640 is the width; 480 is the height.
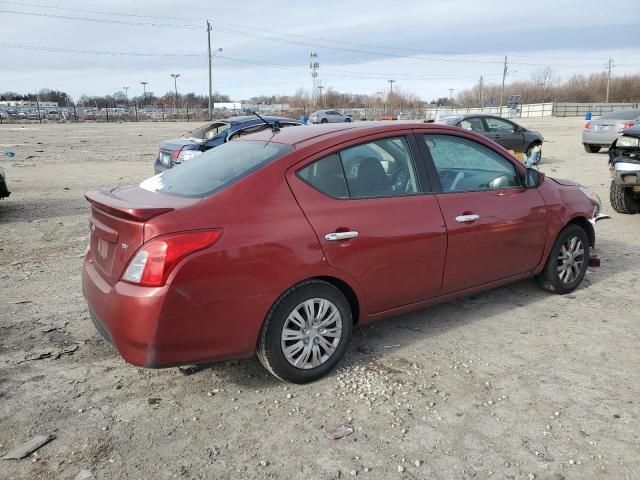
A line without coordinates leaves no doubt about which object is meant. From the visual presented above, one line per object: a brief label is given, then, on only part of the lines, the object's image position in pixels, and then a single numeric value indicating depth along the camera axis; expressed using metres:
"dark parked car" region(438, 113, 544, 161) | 15.57
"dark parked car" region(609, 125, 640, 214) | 7.73
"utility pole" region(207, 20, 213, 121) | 54.22
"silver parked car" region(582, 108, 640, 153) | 17.70
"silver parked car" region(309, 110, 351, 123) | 41.41
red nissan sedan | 3.01
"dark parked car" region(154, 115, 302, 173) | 10.52
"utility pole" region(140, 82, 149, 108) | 115.12
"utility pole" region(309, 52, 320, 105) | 84.80
